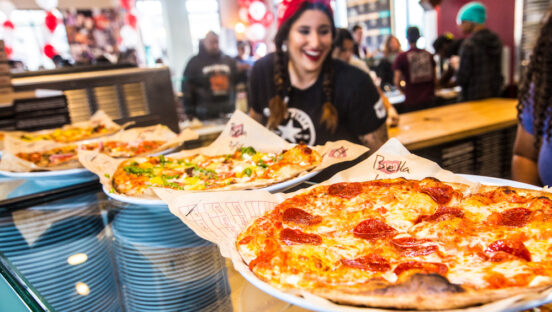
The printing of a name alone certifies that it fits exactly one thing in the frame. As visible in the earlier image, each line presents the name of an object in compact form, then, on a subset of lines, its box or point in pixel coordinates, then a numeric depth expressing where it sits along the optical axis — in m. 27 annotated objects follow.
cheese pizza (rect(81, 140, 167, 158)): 2.26
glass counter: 0.96
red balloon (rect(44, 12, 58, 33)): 9.81
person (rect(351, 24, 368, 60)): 8.29
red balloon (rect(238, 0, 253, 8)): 15.62
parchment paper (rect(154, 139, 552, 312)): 0.69
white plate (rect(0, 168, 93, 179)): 1.91
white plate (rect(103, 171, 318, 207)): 1.41
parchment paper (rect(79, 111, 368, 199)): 1.72
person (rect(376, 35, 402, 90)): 8.27
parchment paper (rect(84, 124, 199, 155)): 2.58
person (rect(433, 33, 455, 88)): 7.89
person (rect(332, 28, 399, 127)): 4.74
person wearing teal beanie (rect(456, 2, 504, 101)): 5.82
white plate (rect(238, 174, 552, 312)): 0.65
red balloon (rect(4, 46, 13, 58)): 11.23
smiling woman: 2.69
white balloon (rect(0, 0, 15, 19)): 7.87
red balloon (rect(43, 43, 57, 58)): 11.20
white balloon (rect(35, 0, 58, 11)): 6.25
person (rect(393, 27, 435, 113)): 6.16
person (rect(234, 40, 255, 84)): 7.70
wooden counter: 3.02
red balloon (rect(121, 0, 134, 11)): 11.86
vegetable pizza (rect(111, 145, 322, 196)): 1.55
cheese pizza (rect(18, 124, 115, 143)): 2.88
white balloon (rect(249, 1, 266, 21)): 15.54
